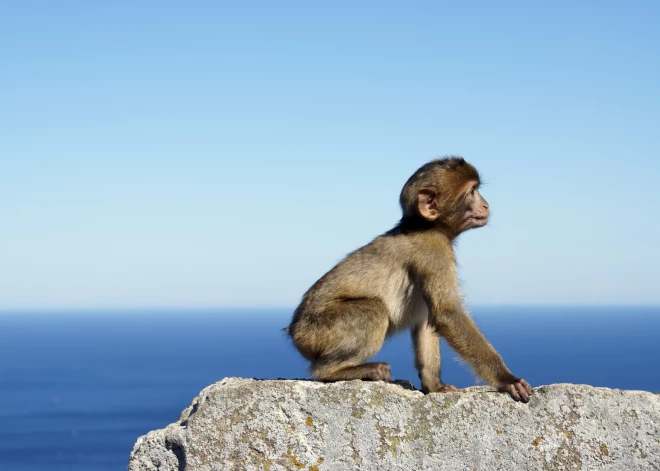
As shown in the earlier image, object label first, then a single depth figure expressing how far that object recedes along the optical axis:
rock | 4.64
